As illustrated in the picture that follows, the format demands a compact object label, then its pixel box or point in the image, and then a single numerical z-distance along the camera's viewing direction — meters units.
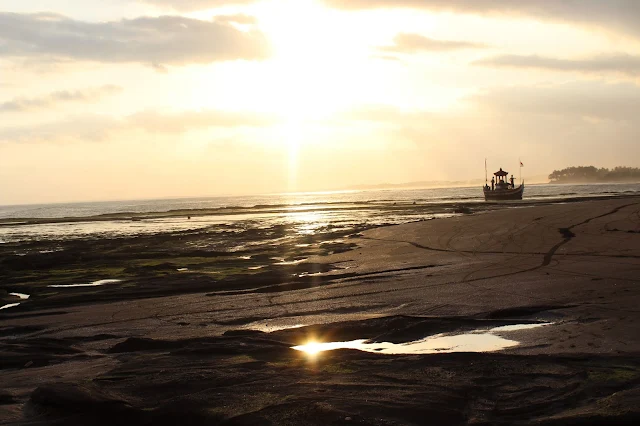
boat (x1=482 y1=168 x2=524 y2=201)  89.81
